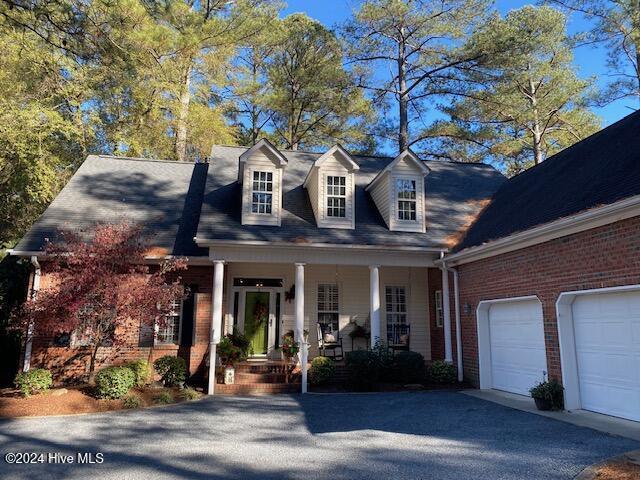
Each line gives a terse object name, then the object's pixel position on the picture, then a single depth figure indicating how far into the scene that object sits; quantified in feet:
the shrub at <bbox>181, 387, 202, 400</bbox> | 34.53
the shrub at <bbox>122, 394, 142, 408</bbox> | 30.99
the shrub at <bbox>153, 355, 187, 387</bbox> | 37.78
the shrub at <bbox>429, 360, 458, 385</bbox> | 39.91
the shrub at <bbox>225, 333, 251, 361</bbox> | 42.91
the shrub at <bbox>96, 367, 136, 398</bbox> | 31.89
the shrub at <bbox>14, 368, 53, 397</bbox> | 32.65
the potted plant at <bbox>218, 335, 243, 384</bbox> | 38.22
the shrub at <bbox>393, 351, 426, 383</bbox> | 39.52
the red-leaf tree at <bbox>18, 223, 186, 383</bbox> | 31.78
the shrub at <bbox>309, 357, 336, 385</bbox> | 39.42
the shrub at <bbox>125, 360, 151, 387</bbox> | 35.82
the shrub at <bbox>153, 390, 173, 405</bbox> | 32.69
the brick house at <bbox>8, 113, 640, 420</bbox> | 27.14
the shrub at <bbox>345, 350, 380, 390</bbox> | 38.55
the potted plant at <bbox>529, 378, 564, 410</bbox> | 28.43
